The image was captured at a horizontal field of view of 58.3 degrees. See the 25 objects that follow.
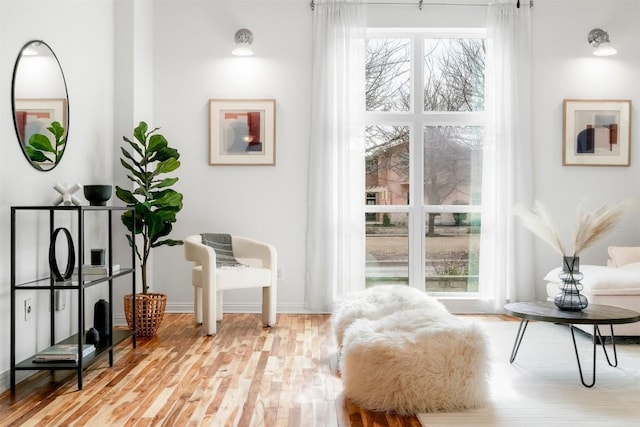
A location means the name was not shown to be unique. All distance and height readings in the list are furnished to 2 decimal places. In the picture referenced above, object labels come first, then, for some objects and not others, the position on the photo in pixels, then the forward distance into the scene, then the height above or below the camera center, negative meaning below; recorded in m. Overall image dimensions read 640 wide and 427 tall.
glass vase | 3.34 -0.45
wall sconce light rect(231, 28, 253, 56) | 5.12 +1.52
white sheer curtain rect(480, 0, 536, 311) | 5.26 +0.61
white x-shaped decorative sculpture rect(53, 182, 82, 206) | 3.40 +0.11
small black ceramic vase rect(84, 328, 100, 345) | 3.42 -0.75
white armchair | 4.29 -0.49
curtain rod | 5.30 +1.94
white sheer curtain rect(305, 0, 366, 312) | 5.22 +0.61
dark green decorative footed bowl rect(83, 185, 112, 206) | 3.65 +0.12
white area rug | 2.57 -0.93
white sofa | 4.05 -0.55
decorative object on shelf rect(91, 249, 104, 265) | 3.58 -0.27
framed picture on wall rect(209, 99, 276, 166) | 5.29 +0.74
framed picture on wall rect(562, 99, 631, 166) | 5.36 +0.75
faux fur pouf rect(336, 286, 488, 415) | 2.66 -0.73
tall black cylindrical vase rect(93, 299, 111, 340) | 3.62 -0.68
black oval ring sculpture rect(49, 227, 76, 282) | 3.21 -0.27
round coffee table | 3.10 -0.57
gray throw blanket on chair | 4.81 -0.29
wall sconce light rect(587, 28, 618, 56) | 5.17 +1.55
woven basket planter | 4.32 -0.76
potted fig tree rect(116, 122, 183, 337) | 4.33 +0.02
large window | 5.42 +0.53
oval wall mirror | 3.20 +0.64
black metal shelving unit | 2.99 -0.40
